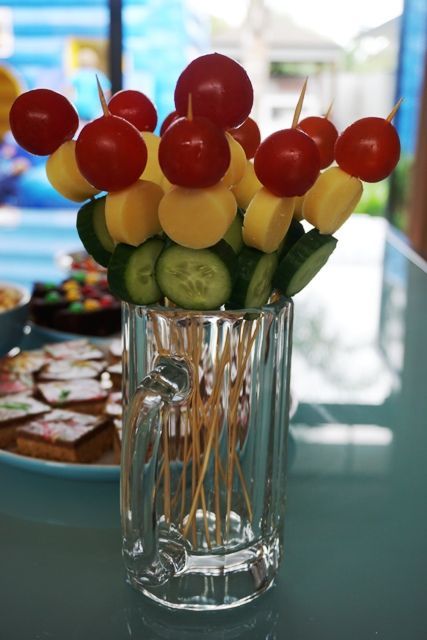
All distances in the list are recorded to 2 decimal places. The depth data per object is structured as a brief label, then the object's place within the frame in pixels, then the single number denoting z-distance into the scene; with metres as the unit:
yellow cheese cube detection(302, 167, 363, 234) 0.49
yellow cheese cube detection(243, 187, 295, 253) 0.47
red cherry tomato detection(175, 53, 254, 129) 0.45
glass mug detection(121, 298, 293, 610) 0.51
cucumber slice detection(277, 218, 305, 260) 0.52
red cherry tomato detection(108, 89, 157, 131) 0.56
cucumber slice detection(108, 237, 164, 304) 0.49
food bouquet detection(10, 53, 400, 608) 0.45
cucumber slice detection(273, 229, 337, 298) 0.50
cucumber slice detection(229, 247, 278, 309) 0.49
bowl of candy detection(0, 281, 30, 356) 1.02
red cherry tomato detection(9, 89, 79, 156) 0.48
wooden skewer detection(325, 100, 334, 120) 0.55
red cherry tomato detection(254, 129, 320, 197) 0.44
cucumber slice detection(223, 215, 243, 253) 0.50
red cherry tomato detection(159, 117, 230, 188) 0.42
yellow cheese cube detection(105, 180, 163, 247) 0.47
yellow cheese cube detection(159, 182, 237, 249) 0.44
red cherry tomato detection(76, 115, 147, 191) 0.44
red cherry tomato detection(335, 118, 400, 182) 0.48
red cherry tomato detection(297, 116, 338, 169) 0.56
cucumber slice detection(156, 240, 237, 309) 0.48
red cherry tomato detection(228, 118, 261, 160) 0.59
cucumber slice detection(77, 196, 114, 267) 0.52
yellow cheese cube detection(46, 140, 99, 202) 0.51
